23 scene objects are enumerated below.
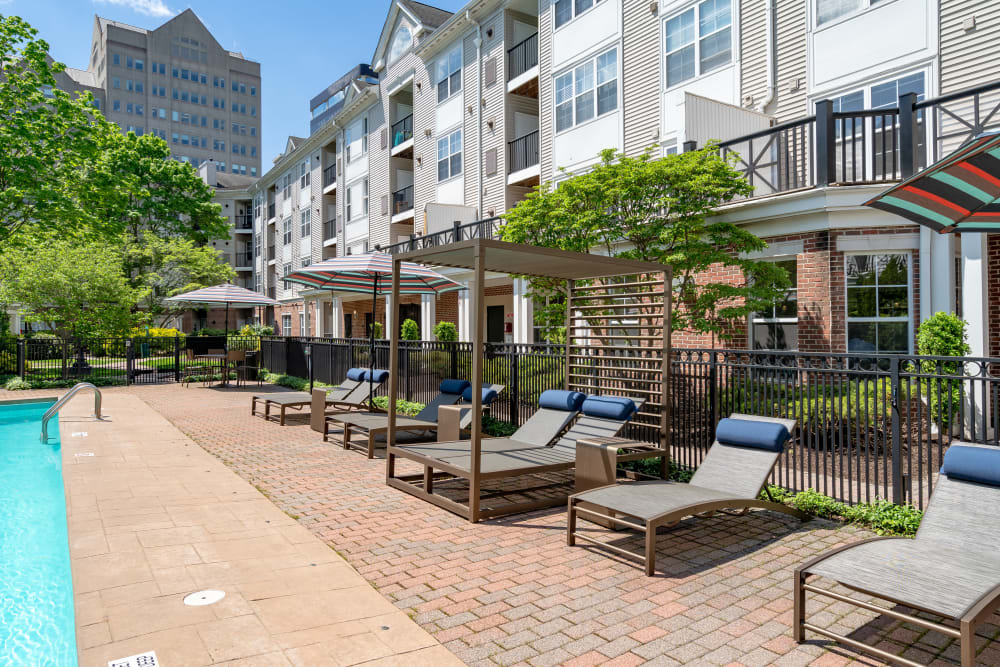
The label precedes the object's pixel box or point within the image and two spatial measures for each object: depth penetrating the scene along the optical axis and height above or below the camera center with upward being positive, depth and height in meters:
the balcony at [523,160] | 19.71 +6.00
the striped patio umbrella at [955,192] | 3.62 +1.03
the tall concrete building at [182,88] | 71.75 +31.60
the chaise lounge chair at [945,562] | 2.86 -1.24
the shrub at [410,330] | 21.98 +0.34
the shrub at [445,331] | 20.38 +0.27
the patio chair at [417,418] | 8.38 -1.19
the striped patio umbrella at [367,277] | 10.59 +1.21
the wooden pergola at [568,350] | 5.56 -0.12
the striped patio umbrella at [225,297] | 17.25 +1.26
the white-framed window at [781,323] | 11.32 +0.30
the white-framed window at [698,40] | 13.60 +6.99
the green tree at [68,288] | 17.95 +1.57
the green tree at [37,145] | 19.34 +6.47
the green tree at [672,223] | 10.21 +2.11
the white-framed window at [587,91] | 16.66 +7.14
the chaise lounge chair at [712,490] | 4.45 -1.24
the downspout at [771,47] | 12.67 +6.11
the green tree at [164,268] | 31.44 +3.91
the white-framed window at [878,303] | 10.15 +0.60
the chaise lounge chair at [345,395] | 11.04 -1.08
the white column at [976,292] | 8.93 +0.69
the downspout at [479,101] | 21.61 +8.56
